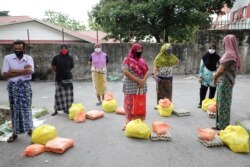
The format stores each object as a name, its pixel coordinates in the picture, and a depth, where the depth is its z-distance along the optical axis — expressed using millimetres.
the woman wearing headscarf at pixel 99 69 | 8055
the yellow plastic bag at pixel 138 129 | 5273
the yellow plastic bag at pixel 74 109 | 6690
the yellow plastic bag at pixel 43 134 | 5027
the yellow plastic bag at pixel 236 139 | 4707
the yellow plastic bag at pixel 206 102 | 7258
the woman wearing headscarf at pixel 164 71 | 6981
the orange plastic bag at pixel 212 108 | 6879
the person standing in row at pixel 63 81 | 6957
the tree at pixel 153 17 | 14633
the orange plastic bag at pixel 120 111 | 7234
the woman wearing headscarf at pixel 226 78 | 5250
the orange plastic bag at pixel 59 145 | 4723
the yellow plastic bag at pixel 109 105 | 7391
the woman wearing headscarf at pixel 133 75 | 5410
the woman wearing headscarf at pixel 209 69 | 7159
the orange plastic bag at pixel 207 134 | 5000
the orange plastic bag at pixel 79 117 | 6534
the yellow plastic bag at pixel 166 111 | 6920
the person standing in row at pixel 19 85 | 5090
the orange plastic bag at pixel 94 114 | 6732
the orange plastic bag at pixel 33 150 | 4669
